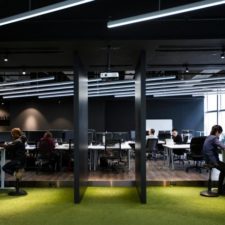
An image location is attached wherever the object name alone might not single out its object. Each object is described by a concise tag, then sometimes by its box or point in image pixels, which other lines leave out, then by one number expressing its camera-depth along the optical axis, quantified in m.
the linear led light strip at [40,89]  12.90
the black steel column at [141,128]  6.59
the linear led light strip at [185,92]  15.09
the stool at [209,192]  7.09
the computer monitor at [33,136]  10.61
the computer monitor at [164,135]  14.31
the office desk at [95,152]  10.12
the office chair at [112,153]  9.95
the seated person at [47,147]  9.59
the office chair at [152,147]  12.28
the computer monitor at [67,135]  11.46
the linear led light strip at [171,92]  14.70
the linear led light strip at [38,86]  12.04
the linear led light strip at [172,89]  13.95
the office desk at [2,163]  7.90
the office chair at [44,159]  9.59
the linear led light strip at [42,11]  4.27
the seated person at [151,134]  14.17
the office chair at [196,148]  9.82
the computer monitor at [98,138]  12.06
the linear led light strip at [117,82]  11.10
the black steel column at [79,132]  6.64
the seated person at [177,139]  12.15
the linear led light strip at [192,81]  11.42
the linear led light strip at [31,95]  14.52
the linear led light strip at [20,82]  10.98
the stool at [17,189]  7.22
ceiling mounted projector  7.50
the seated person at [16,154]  7.26
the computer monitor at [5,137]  9.82
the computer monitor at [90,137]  11.46
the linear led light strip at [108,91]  14.18
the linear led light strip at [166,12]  4.25
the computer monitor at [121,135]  12.68
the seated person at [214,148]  6.96
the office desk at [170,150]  10.26
